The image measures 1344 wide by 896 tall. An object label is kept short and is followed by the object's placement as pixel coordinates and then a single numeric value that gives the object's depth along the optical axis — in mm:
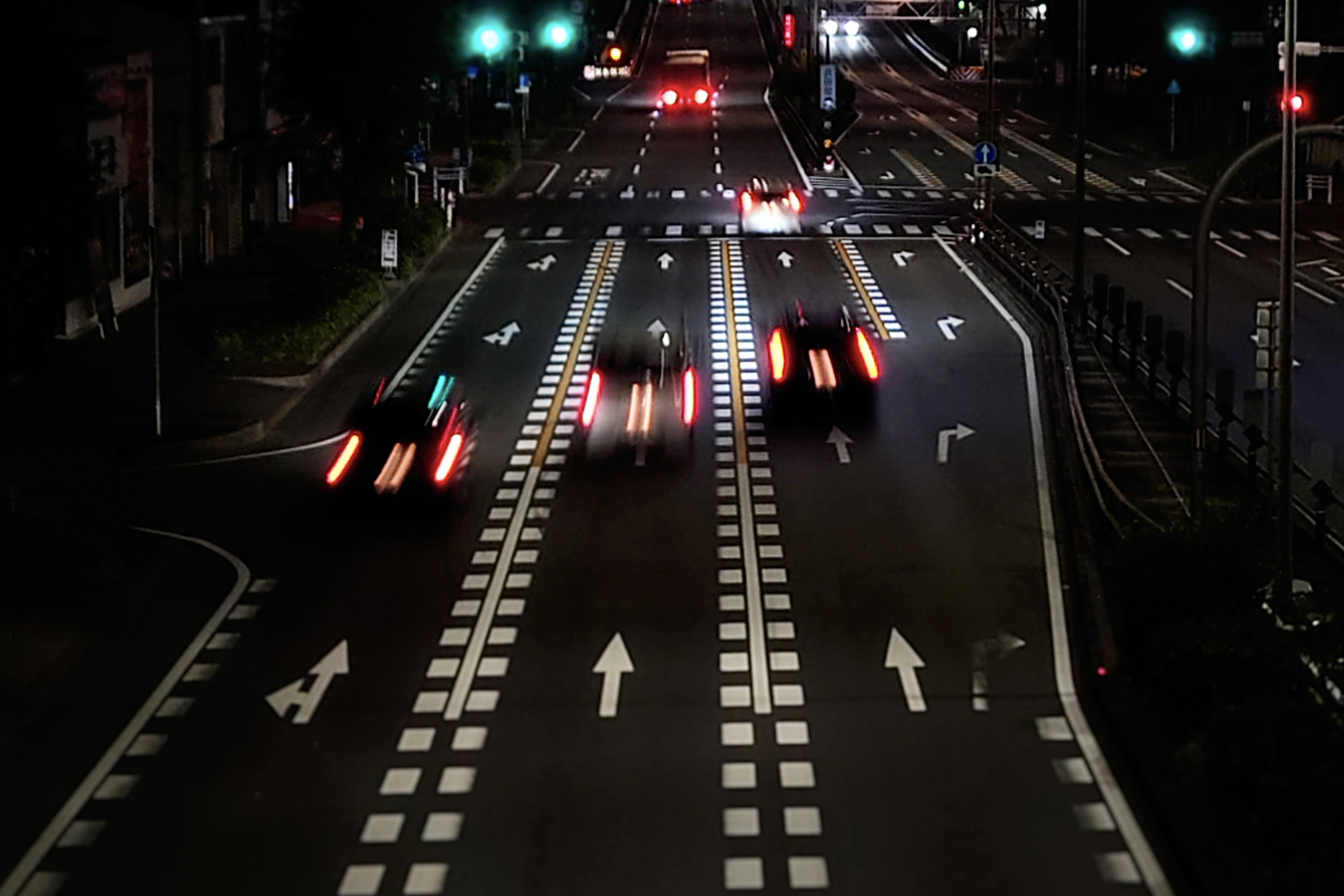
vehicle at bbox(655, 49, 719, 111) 112250
